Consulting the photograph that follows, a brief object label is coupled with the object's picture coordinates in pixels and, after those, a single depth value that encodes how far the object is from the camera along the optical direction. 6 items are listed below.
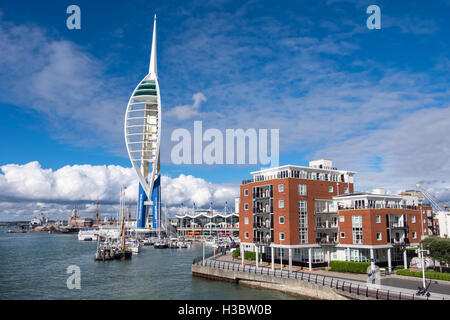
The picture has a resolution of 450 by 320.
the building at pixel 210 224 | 188.38
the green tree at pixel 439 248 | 37.78
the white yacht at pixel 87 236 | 172.88
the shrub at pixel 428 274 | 35.09
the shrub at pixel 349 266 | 40.84
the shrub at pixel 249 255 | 55.30
